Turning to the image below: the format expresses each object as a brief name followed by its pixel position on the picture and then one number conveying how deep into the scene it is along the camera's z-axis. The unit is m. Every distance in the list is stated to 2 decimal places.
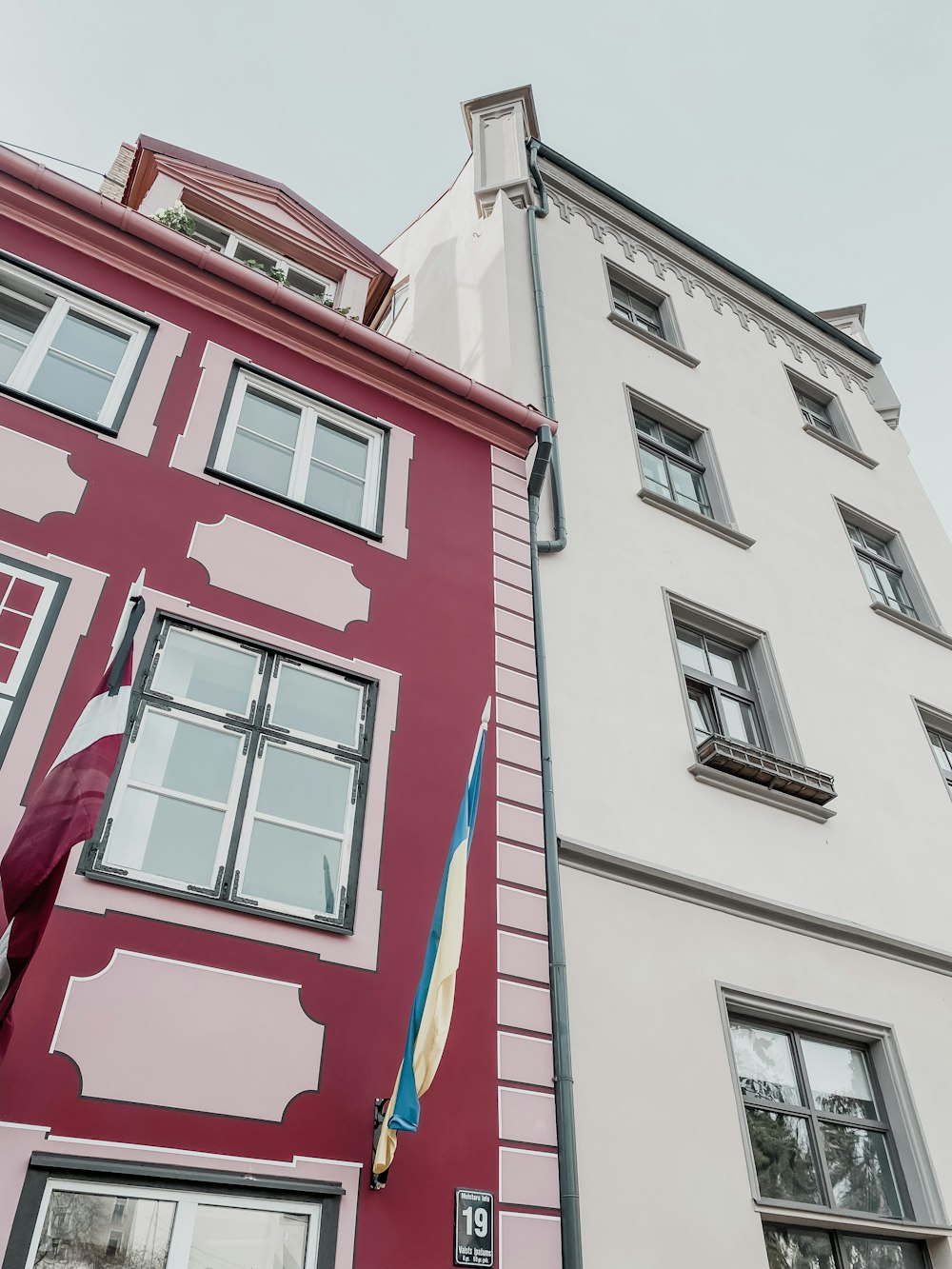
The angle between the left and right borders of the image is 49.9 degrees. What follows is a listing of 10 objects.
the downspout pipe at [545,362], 9.24
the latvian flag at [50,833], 4.15
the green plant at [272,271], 11.04
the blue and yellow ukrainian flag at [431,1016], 4.63
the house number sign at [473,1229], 4.93
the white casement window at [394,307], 15.71
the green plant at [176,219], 10.44
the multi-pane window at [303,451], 7.91
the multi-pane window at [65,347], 7.38
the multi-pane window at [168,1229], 4.27
